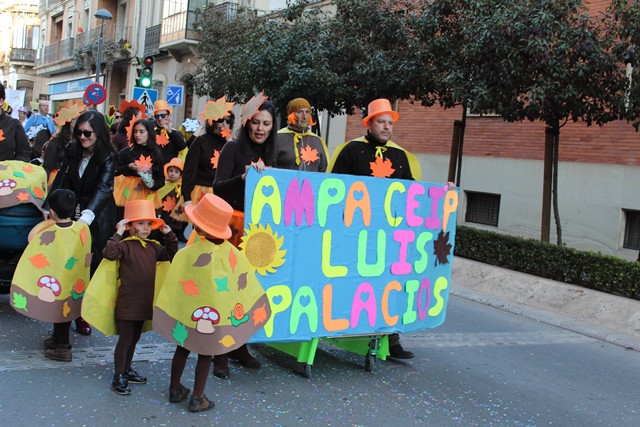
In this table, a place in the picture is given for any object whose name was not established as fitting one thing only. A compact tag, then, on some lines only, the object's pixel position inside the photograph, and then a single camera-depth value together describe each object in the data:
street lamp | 24.72
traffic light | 17.29
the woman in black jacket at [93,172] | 5.48
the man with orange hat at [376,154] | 5.61
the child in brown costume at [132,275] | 4.51
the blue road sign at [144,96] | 16.62
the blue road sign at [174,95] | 17.67
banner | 4.82
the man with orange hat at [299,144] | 6.28
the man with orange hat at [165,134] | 9.00
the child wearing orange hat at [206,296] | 4.15
